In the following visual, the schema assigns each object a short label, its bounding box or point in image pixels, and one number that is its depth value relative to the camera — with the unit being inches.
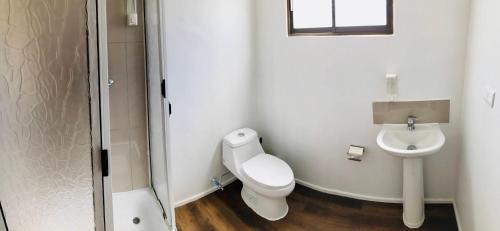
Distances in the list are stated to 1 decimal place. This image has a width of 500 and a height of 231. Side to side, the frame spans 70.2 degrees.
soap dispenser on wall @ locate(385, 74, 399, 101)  102.3
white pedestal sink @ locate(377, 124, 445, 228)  95.8
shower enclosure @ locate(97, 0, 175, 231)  85.9
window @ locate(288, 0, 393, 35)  103.7
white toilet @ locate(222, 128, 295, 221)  99.5
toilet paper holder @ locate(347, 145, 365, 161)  109.0
